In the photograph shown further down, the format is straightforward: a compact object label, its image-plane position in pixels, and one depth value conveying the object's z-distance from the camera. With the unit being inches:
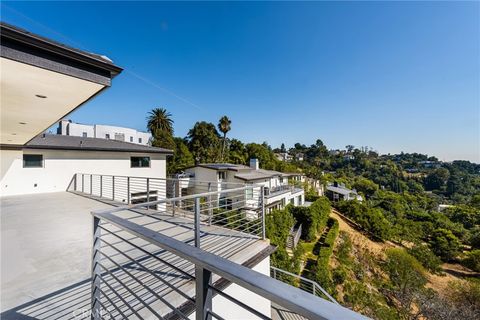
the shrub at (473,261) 713.6
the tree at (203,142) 1218.4
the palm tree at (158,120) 1251.2
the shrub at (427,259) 660.1
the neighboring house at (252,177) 742.5
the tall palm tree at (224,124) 1165.1
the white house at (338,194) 1428.9
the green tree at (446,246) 818.5
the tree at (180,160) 980.6
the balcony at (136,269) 29.3
